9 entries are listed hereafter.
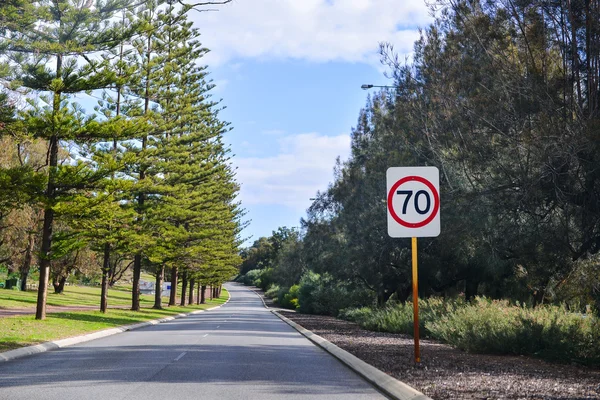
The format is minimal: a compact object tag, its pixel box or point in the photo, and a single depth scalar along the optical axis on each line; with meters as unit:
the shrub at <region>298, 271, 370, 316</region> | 41.12
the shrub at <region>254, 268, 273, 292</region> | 131.50
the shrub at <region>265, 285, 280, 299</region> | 94.19
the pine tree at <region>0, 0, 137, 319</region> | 22.75
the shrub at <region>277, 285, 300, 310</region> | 65.74
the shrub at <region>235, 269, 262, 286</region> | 172.12
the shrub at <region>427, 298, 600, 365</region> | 12.77
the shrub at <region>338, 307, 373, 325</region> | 30.62
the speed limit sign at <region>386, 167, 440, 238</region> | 11.23
